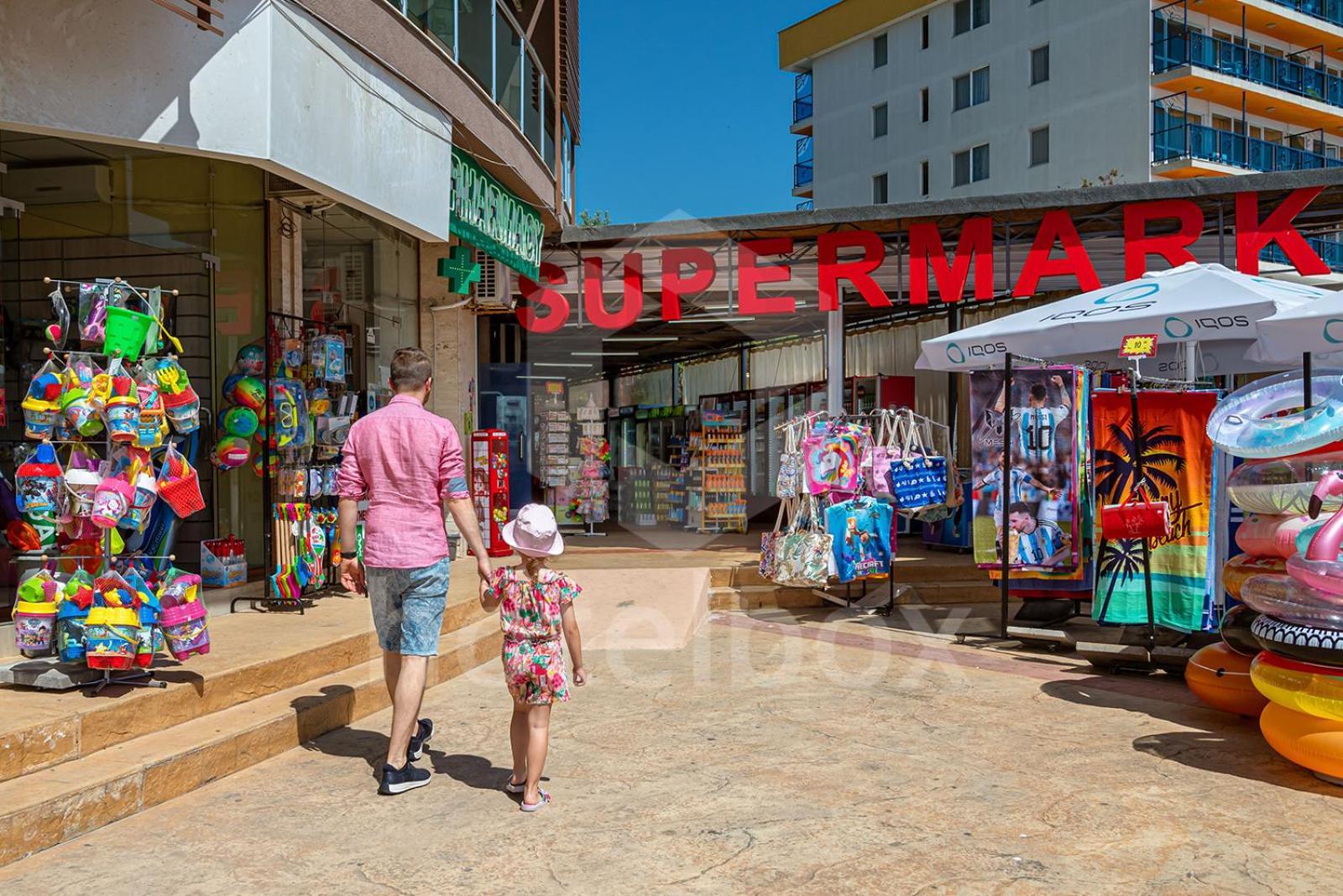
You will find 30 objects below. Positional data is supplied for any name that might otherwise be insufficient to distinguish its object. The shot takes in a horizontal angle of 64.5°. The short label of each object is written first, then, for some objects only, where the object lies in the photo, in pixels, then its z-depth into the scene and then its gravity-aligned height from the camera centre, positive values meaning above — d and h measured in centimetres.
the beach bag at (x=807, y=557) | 915 -98
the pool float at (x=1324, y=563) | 476 -56
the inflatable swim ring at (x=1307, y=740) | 459 -133
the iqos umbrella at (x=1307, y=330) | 600 +63
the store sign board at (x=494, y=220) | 978 +230
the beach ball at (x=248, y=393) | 757 +39
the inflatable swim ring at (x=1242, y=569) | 560 -69
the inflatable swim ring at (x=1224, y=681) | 565 -131
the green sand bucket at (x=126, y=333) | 511 +56
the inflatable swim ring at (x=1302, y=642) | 467 -92
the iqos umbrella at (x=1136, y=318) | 732 +88
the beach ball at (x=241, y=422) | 756 +18
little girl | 441 -78
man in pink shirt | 476 -39
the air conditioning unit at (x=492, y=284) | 1207 +183
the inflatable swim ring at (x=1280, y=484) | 536 -23
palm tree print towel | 718 -35
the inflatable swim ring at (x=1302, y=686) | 465 -111
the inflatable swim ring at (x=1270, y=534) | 530 -49
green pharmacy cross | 1087 +181
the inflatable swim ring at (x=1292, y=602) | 477 -76
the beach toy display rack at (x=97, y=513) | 494 -30
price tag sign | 720 +64
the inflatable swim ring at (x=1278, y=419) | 523 +11
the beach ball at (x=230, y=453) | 751 -4
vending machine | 1211 -39
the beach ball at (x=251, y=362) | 769 +62
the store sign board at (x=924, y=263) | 1123 +201
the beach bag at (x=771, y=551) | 948 -97
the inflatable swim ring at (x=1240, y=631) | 570 -103
